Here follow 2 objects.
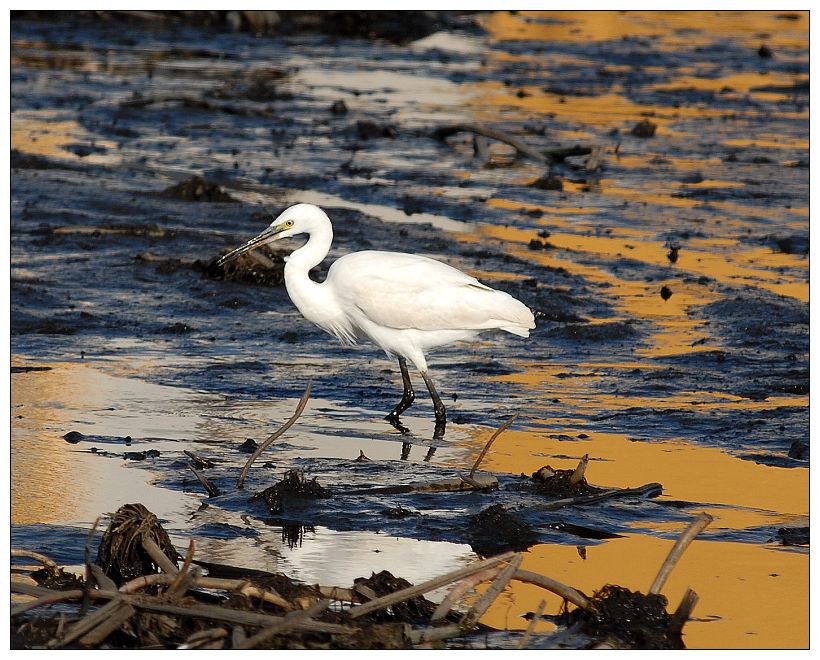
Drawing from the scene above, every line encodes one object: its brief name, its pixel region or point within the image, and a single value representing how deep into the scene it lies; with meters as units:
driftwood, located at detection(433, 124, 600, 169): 30.14
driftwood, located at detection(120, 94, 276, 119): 34.72
